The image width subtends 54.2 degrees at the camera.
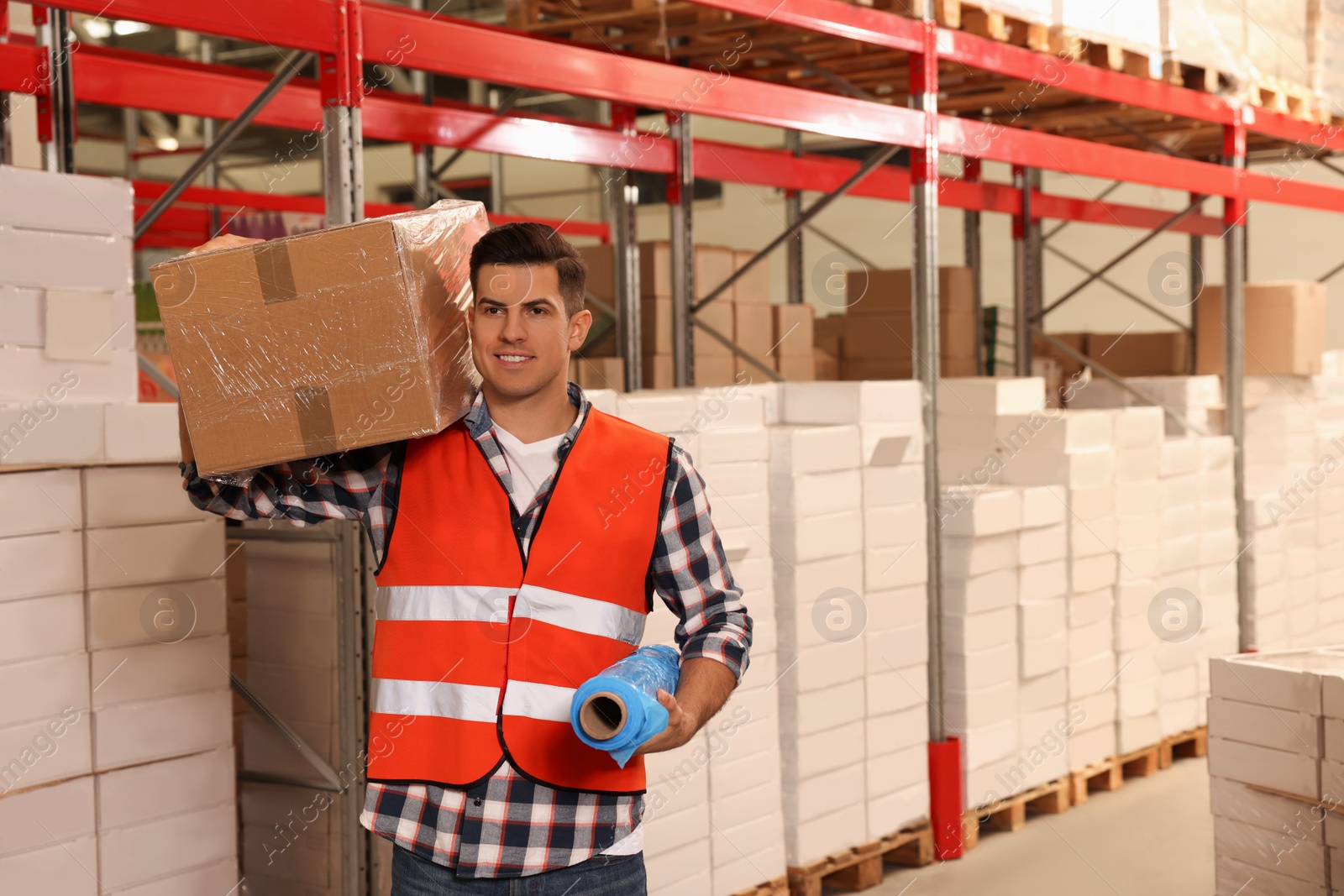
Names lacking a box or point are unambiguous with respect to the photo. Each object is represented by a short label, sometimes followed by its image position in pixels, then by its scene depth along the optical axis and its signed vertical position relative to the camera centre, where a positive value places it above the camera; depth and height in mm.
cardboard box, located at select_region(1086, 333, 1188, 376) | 9906 +377
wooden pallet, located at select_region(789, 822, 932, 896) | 5477 -2001
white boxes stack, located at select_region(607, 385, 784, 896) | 4855 -1269
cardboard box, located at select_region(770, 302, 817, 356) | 7673 +463
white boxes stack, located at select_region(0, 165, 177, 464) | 3646 +269
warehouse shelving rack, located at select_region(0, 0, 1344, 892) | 4215 +1288
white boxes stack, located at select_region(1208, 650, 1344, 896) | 4758 -1399
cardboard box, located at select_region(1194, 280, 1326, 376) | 9078 +493
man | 2387 -335
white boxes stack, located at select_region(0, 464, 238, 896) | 3631 -776
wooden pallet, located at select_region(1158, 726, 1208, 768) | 7645 -2084
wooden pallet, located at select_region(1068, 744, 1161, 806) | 6938 -2059
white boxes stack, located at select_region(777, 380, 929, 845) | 5770 -828
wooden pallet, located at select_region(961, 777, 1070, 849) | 6266 -2049
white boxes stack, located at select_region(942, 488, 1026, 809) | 6246 -1119
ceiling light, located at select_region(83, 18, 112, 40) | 15898 +4863
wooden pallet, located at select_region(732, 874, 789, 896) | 5298 -1944
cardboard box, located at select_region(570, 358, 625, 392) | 7066 +214
